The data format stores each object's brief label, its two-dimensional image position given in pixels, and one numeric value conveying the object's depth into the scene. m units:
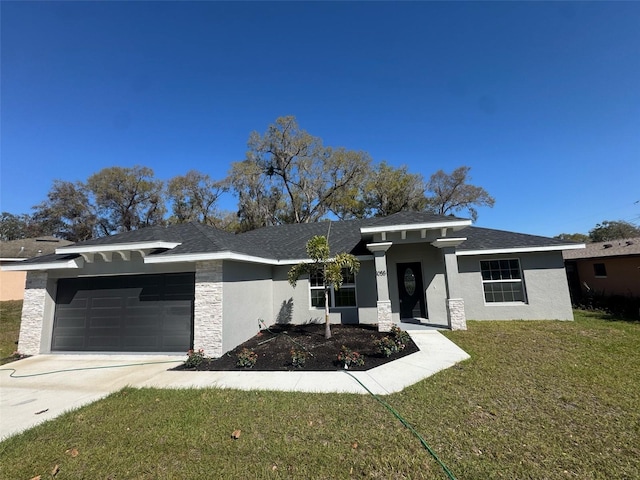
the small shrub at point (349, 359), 6.33
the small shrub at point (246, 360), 6.62
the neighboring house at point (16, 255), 19.48
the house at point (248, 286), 8.11
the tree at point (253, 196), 27.17
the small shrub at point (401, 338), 7.46
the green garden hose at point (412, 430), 2.93
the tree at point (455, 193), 28.09
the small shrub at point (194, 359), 6.86
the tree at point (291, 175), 26.45
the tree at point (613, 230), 44.49
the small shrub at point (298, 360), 6.49
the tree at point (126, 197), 28.22
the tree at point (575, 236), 51.26
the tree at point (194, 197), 29.36
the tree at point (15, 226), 37.81
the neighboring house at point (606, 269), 13.71
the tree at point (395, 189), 27.41
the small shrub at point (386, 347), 6.92
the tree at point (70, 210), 28.23
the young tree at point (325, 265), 8.72
